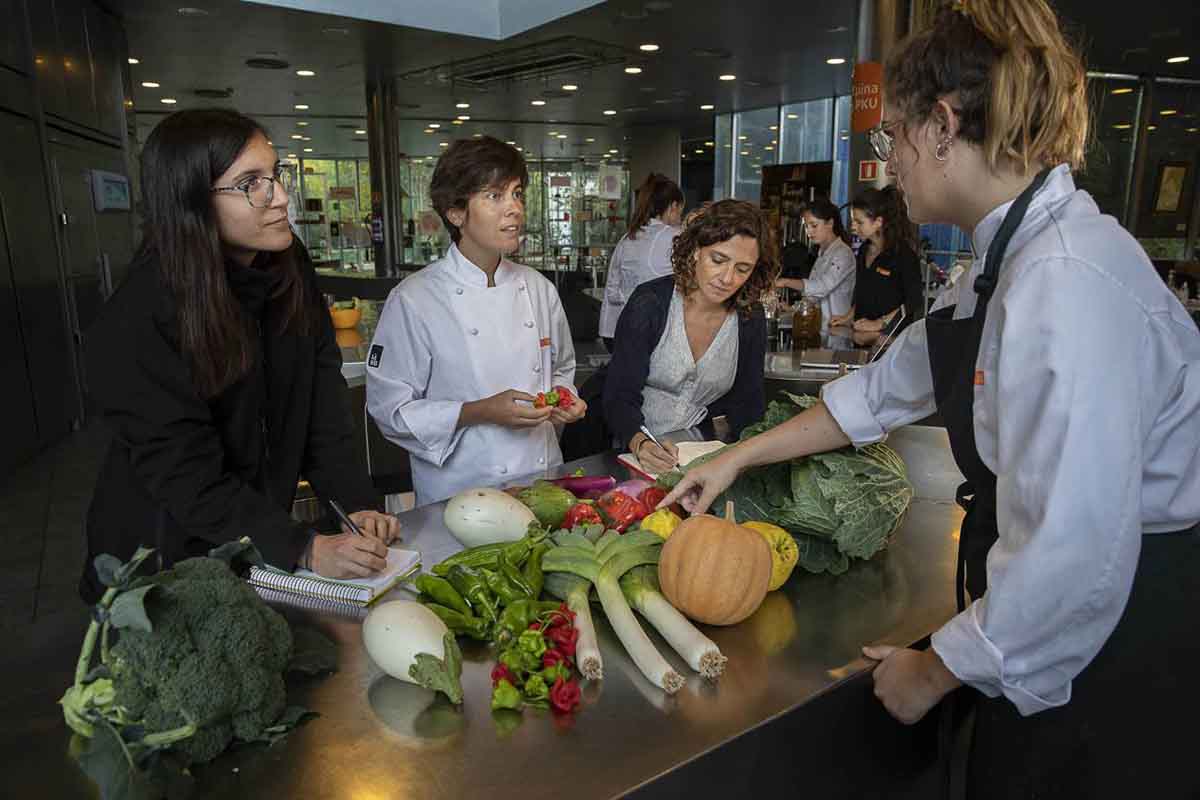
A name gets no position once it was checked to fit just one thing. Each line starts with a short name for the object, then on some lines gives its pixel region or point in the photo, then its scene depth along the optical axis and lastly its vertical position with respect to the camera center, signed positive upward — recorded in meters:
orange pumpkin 1.38 -0.60
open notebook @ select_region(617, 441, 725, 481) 2.23 -0.66
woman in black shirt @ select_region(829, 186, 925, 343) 5.55 -0.39
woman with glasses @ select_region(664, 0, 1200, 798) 1.04 -0.31
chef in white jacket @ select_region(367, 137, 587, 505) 2.51 -0.44
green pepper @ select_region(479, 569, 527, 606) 1.40 -0.63
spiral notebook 1.53 -0.69
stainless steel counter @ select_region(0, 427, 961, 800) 1.06 -0.71
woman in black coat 1.59 -0.30
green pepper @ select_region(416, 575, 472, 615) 1.41 -0.64
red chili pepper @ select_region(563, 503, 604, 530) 1.73 -0.63
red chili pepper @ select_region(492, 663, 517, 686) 1.22 -0.67
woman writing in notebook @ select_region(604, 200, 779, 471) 2.87 -0.47
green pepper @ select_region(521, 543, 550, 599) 1.45 -0.63
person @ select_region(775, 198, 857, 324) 6.15 -0.46
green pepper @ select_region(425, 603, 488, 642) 1.37 -0.67
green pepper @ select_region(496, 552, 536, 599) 1.43 -0.62
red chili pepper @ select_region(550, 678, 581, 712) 1.20 -0.68
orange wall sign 5.19 +0.64
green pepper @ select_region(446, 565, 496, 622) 1.39 -0.64
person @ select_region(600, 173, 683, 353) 6.75 -0.26
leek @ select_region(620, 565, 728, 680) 1.30 -0.67
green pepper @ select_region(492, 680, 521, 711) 1.19 -0.68
